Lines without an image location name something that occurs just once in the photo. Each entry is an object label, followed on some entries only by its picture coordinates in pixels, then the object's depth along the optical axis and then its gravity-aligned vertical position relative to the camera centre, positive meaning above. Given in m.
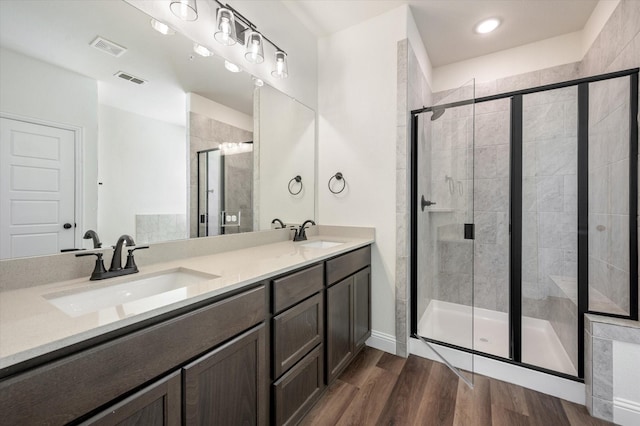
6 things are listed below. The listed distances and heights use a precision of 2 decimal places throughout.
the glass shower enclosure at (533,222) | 1.60 -0.06
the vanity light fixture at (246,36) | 1.55 +1.11
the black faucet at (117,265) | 1.08 -0.22
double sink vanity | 0.61 -0.39
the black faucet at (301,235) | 2.20 -0.18
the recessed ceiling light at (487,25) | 2.27 +1.60
